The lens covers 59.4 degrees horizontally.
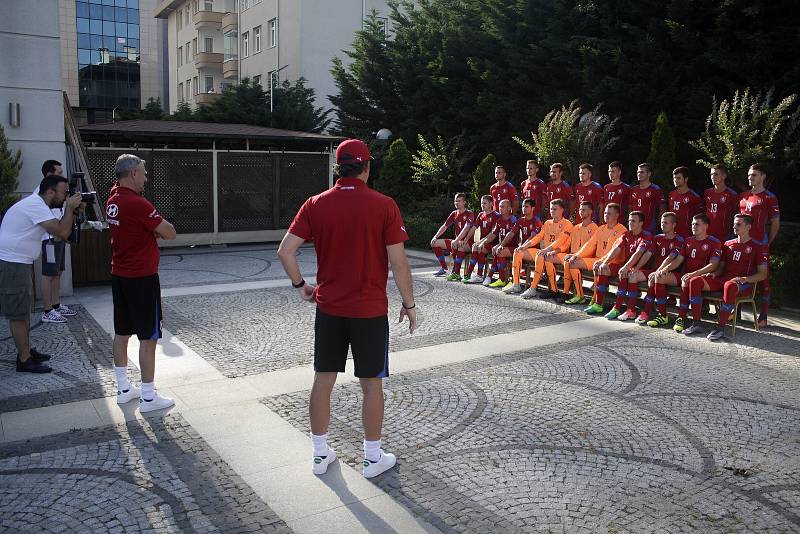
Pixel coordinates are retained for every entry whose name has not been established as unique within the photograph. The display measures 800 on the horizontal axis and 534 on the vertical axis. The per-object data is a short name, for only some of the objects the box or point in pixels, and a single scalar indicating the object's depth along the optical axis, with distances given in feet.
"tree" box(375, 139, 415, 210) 71.20
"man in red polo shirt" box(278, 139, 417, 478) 13.67
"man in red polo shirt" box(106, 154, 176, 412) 17.78
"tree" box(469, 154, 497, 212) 62.39
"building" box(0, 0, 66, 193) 33.14
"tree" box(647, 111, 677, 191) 50.57
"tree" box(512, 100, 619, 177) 54.24
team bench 27.86
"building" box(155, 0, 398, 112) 124.47
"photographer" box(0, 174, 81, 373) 20.90
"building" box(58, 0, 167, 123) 233.14
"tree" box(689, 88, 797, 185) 39.93
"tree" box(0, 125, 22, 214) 32.40
